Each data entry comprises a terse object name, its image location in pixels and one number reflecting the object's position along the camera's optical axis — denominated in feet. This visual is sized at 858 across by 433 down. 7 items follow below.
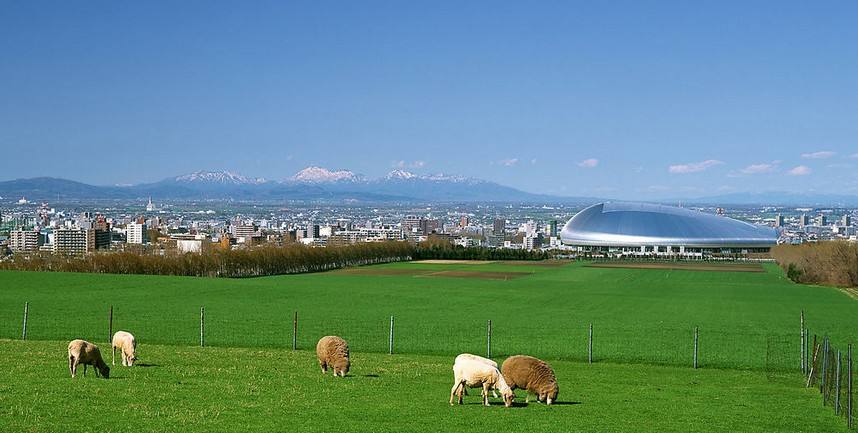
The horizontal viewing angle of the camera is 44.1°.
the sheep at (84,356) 77.36
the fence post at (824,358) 81.33
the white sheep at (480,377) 71.36
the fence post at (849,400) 67.04
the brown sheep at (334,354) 84.28
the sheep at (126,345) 85.81
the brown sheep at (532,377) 74.02
